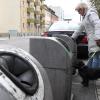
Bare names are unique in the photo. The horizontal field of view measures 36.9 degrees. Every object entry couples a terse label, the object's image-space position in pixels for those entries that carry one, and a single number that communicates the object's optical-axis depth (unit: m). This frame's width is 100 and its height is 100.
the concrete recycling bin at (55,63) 1.80
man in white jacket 2.83
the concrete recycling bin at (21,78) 1.02
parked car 4.52
